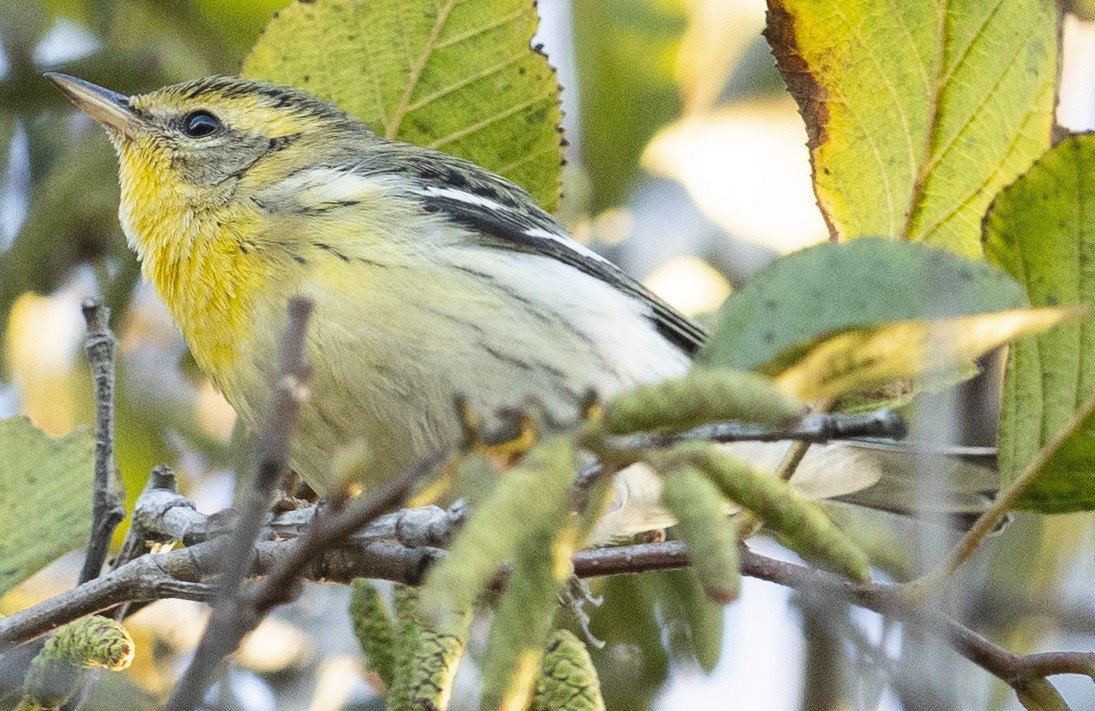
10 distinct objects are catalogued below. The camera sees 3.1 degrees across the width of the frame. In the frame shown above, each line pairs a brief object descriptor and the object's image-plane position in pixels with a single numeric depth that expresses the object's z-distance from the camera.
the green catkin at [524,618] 1.68
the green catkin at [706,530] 1.54
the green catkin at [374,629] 2.32
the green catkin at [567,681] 2.31
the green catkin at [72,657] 2.30
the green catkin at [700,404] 1.58
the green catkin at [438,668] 2.30
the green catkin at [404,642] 2.31
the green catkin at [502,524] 1.47
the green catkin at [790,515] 1.69
